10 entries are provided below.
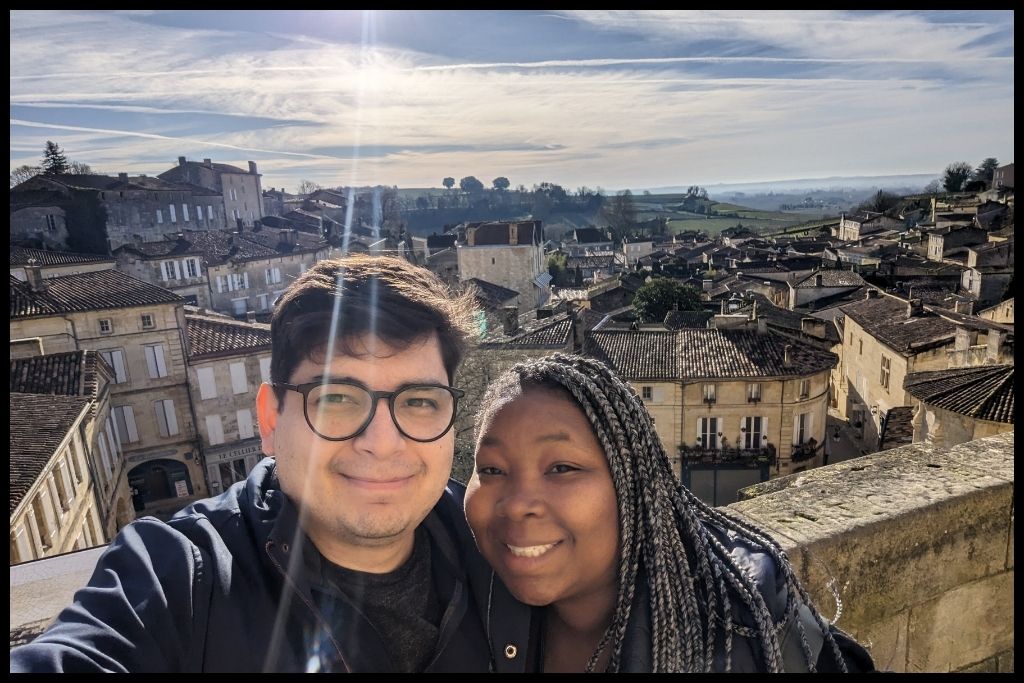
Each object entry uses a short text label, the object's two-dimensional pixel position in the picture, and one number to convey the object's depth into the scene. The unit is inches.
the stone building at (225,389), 703.1
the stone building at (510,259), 1445.6
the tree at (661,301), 1202.6
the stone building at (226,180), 1822.1
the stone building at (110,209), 1252.5
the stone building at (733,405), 668.1
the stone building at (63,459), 341.4
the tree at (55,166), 1300.4
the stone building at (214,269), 1097.4
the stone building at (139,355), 650.2
